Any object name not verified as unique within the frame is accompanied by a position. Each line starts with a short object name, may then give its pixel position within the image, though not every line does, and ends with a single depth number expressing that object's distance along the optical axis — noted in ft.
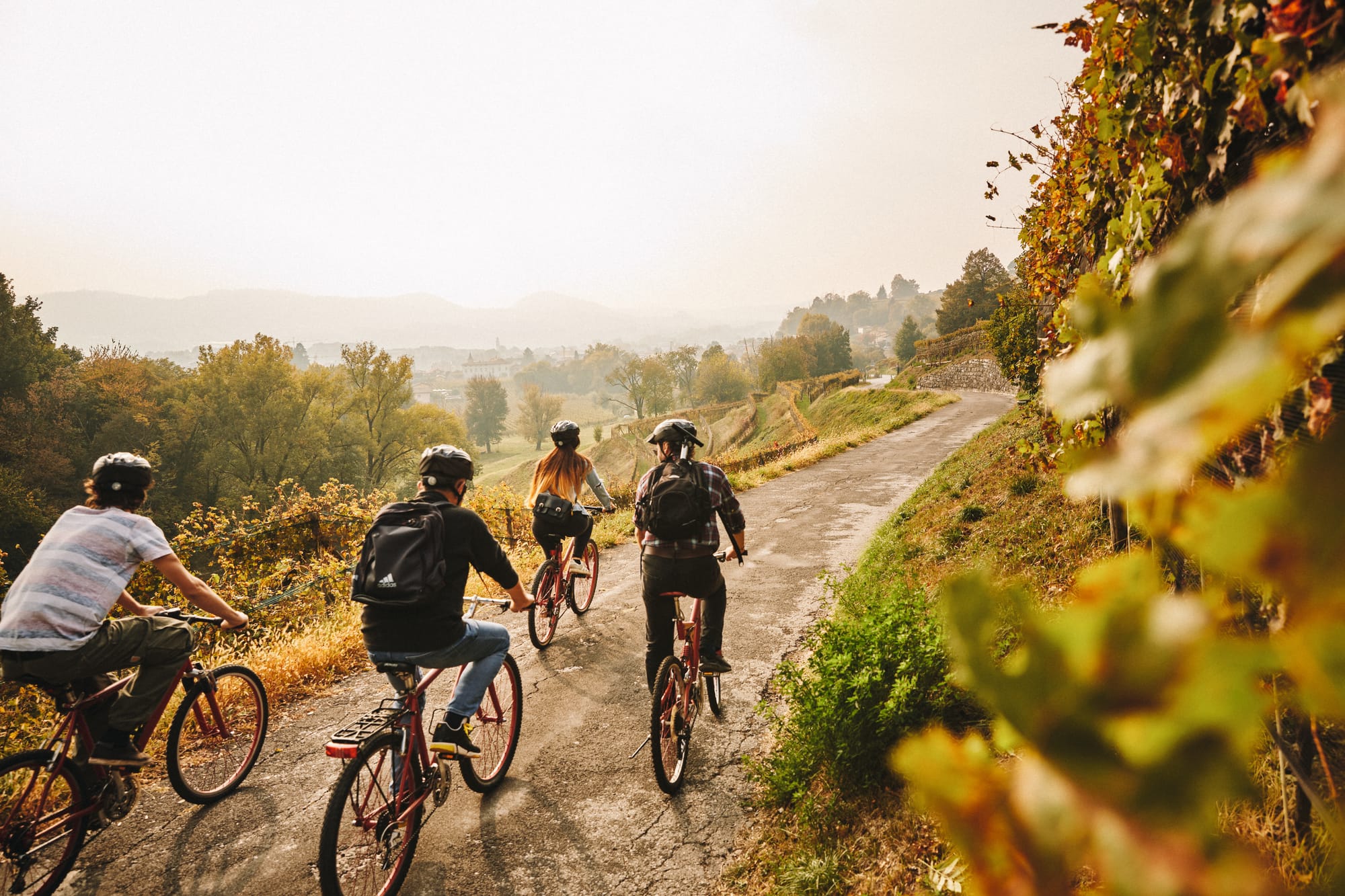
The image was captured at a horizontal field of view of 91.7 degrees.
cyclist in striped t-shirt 11.75
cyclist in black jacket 12.12
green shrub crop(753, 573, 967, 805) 13.38
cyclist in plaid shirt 15.03
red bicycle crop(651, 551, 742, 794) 14.35
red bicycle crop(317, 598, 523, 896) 10.95
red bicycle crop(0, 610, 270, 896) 11.96
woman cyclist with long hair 23.07
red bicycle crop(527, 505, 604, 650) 23.00
